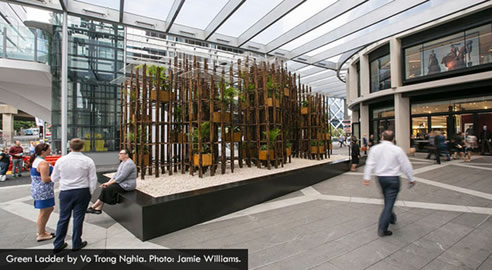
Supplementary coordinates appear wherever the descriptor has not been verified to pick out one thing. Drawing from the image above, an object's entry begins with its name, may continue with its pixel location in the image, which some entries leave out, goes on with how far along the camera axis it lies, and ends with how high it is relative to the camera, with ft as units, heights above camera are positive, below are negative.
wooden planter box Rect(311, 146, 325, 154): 33.83 -2.08
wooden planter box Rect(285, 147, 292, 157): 28.18 -1.86
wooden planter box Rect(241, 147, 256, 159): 27.14 -1.74
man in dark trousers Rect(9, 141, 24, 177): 32.58 -2.71
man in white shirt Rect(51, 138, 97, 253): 10.44 -2.43
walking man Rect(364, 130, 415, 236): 11.56 -1.99
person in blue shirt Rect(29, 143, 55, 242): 11.21 -2.56
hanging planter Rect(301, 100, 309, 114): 34.60 +4.78
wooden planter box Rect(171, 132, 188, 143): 24.06 +0.10
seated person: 13.65 -3.02
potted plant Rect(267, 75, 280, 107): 25.14 +5.36
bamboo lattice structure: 21.65 +2.44
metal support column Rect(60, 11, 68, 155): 33.73 +7.53
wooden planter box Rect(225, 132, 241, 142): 24.96 +0.16
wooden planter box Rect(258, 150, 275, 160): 25.08 -1.99
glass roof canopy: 32.22 +20.20
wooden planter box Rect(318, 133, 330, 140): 34.62 +0.10
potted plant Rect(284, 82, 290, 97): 28.48 +6.05
